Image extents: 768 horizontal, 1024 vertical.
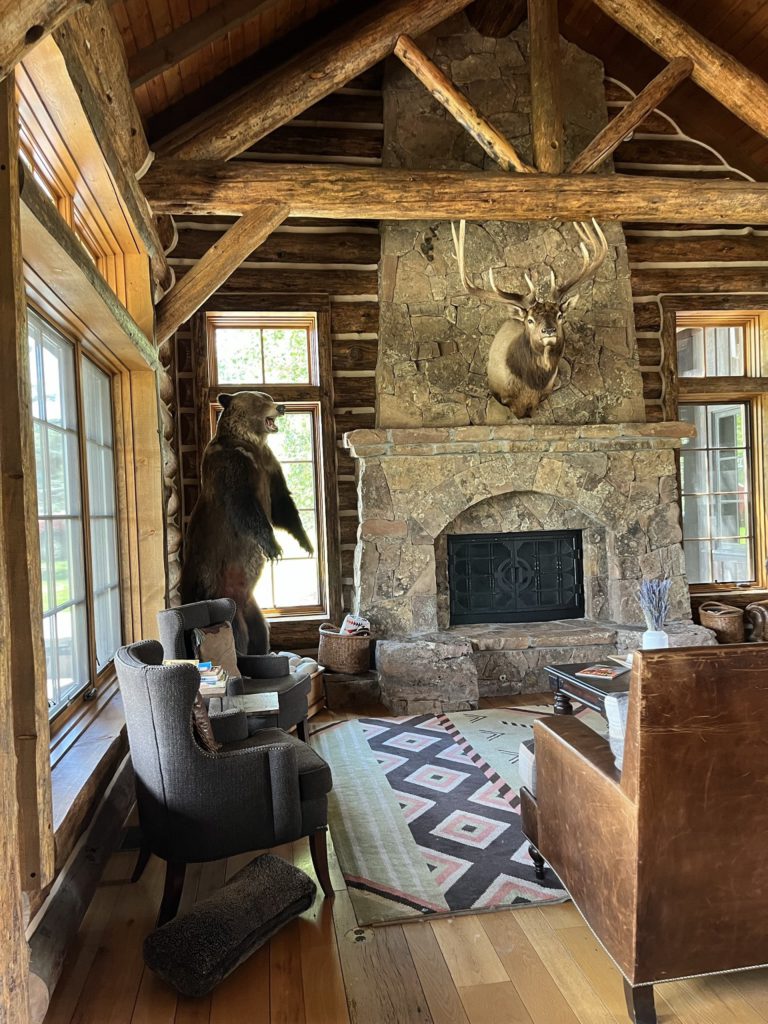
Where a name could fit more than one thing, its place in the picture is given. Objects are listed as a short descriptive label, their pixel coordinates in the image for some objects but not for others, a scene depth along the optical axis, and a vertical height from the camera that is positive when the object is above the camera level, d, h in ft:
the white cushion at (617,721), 6.98 -2.12
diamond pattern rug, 9.31 -4.87
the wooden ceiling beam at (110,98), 9.12 +5.97
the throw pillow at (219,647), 12.60 -2.32
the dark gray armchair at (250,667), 12.26 -2.95
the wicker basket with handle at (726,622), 20.58 -3.63
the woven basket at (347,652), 17.87 -3.49
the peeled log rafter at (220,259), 14.76 +5.03
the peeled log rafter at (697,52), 15.65 +9.36
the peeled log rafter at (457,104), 15.16 +8.20
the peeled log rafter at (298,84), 14.49 +8.55
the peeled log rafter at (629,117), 15.61 +7.92
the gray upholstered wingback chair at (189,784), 8.55 -3.19
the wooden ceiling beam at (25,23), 3.75 +2.56
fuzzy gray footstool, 7.57 -4.53
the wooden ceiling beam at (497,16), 19.08 +12.61
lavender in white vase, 12.73 -2.03
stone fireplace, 18.81 +1.66
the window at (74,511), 9.70 +0.11
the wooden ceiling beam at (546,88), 15.64 +8.82
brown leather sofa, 6.24 -2.87
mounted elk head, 17.34 +3.96
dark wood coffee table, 12.24 -3.25
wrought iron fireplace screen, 20.02 -2.09
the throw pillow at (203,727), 8.85 -2.56
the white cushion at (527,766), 9.13 -3.31
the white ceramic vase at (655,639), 12.64 -2.46
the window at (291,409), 20.72 +2.79
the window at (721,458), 22.71 +1.04
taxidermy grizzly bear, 15.40 -0.36
